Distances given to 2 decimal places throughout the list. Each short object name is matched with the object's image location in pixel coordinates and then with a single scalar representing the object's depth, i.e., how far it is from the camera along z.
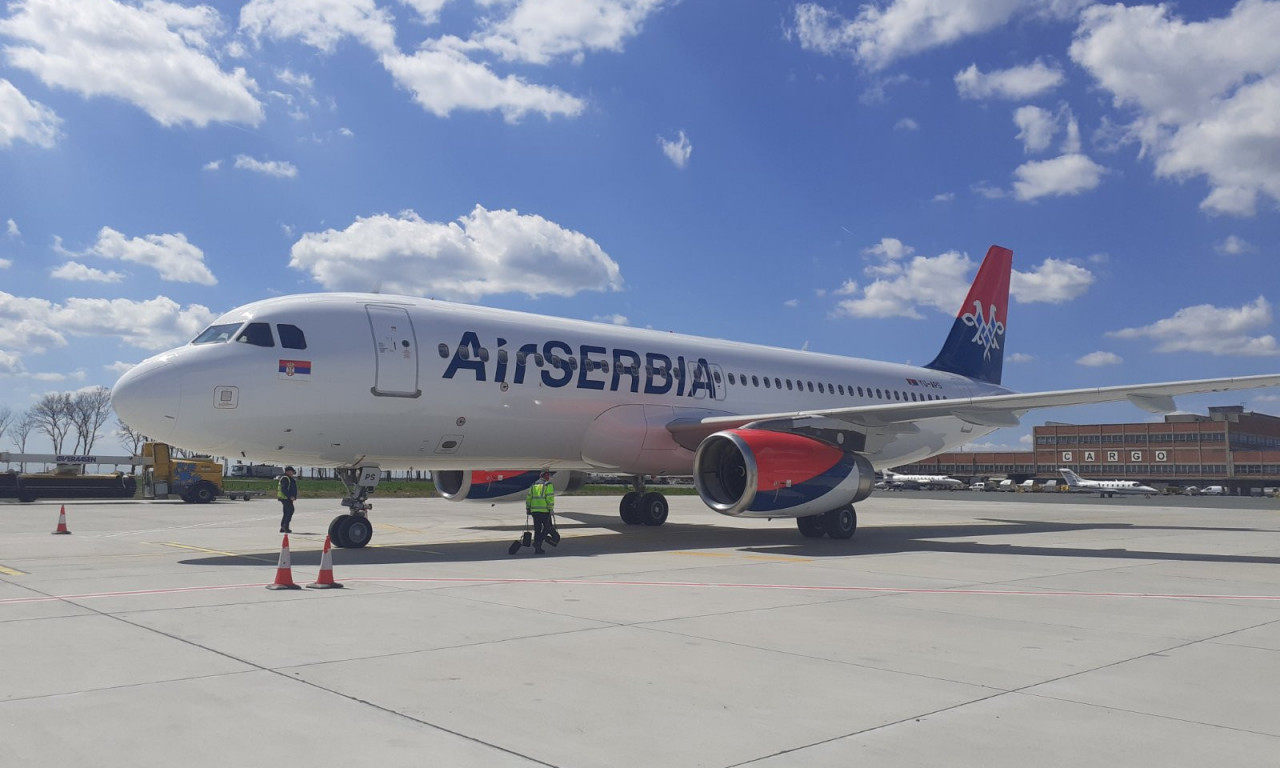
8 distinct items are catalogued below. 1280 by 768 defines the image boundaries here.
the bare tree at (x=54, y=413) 100.88
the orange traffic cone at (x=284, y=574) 9.56
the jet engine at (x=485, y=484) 19.14
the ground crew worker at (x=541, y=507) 13.81
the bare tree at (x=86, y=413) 100.94
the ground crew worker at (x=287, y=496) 18.48
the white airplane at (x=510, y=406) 12.80
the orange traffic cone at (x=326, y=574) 9.58
